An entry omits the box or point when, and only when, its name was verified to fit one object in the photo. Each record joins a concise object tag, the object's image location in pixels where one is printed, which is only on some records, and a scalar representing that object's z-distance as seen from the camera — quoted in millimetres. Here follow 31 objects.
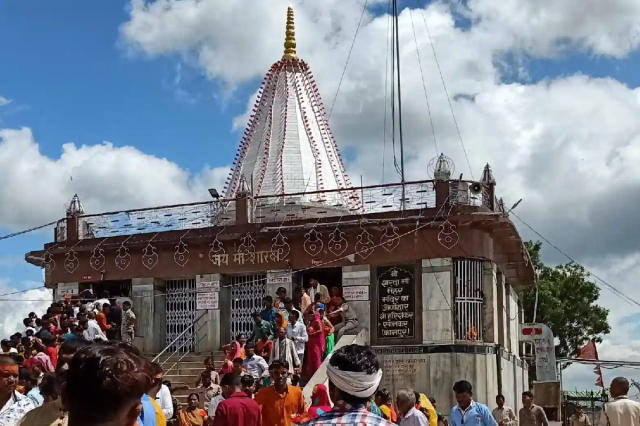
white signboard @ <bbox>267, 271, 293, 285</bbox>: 20000
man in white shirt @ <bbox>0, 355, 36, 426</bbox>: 5436
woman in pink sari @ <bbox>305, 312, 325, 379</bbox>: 16625
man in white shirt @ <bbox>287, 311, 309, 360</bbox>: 16203
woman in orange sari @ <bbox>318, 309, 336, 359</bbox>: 17219
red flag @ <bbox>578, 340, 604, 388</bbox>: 30953
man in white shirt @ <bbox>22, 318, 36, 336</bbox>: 18203
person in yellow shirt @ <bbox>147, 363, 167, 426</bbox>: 6118
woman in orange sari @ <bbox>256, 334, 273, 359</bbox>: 16578
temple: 18656
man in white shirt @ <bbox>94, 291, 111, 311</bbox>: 19859
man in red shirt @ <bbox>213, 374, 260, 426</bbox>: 8883
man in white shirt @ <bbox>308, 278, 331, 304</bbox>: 18594
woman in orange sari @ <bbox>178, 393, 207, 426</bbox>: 12617
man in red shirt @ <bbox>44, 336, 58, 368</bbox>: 14539
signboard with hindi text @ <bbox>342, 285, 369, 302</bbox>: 19297
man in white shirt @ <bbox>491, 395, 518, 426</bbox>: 14555
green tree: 35219
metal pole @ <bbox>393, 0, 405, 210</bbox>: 20797
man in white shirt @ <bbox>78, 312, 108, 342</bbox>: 16438
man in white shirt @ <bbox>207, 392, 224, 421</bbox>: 11797
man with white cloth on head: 4332
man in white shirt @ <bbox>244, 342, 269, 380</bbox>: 15273
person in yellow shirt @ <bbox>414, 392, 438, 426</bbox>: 10698
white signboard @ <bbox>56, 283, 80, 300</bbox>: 22172
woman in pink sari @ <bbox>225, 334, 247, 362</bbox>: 16875
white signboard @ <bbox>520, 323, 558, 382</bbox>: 23109
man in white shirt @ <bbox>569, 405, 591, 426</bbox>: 18720
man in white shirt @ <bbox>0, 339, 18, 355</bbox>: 14438
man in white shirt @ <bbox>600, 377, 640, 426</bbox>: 8773
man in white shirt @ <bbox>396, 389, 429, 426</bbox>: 8883
